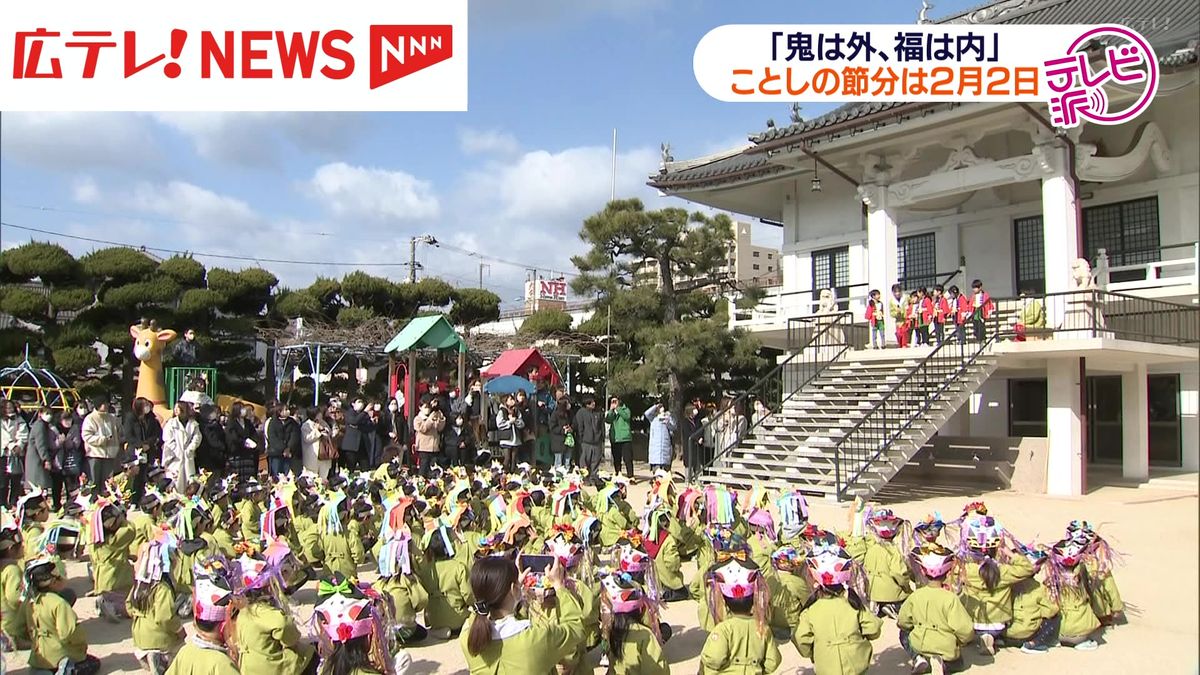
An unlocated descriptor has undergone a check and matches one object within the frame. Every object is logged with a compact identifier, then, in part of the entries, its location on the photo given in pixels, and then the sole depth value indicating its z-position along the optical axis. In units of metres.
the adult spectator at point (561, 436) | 15.20
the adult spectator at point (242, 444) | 11.70
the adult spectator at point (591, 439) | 14.56
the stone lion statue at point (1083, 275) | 12.57
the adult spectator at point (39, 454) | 10.36
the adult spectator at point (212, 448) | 11.39
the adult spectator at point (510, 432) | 14.05
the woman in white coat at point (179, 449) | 10.72
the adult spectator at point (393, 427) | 14.12
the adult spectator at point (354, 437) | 12.88
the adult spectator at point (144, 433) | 11.29
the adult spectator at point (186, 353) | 19.59
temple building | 12.33
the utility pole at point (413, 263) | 32.81
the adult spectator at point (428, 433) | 12.91
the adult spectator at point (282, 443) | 11.73
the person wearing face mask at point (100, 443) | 10.49
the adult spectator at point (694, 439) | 14.80
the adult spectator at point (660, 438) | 14.54
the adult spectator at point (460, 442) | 13.53
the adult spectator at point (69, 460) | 10.80
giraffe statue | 13.69
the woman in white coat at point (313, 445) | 12.34
